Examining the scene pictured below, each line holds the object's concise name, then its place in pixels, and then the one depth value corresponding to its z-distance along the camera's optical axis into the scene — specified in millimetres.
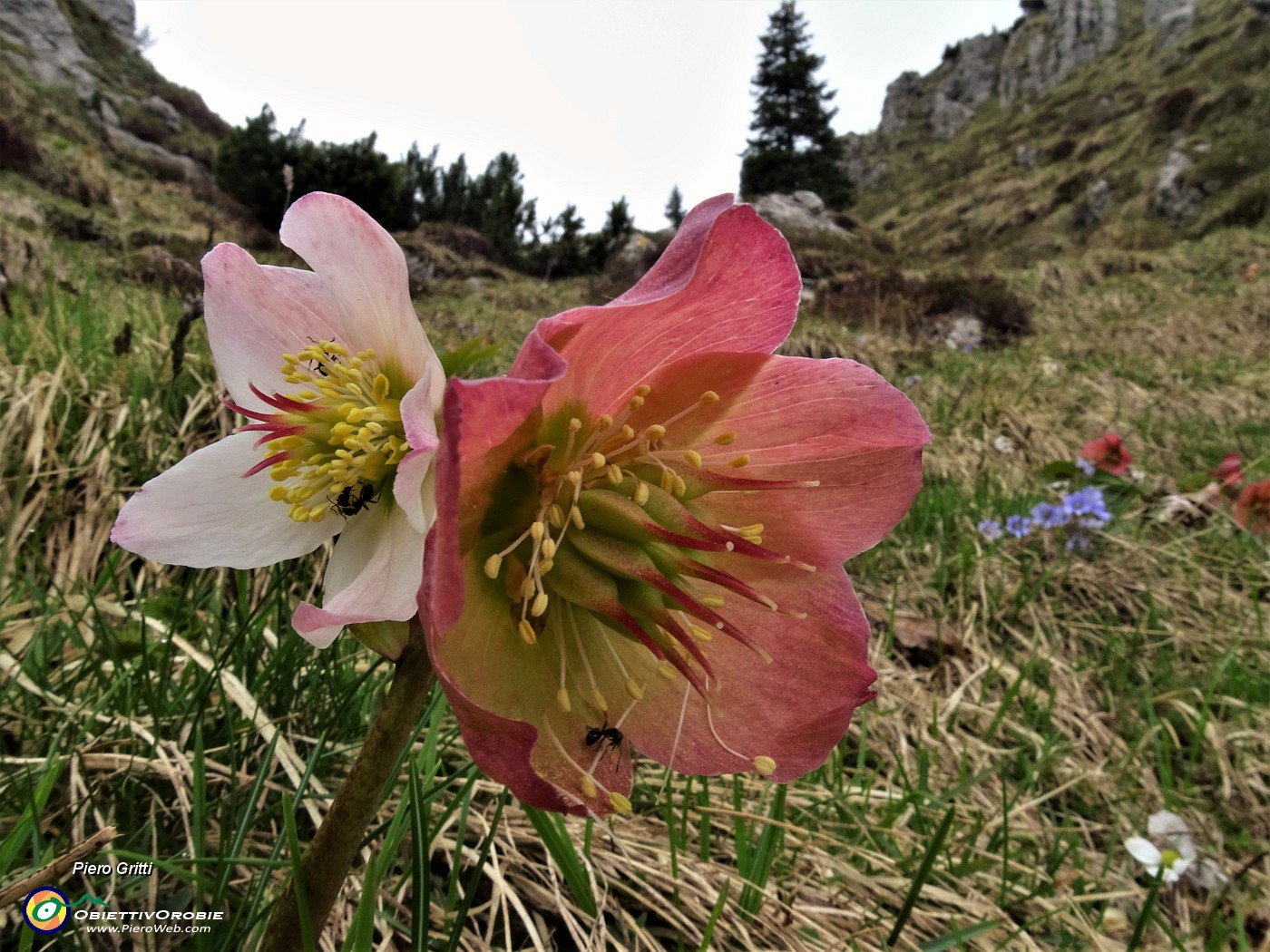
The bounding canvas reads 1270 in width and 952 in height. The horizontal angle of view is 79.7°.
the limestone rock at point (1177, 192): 17688
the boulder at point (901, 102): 50688
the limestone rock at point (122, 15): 34281
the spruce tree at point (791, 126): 26828
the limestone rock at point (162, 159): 17953
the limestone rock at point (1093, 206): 21094
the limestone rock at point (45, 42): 21516
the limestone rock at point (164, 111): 23308
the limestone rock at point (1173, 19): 31953
